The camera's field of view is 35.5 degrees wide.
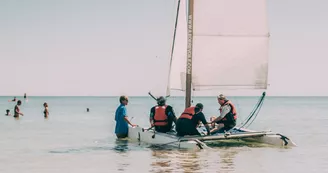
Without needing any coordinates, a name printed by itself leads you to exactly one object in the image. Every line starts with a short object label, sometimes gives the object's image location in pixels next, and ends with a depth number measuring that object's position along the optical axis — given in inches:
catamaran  768.9
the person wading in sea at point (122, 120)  805.2
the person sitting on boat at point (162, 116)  751.1
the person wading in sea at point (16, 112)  1734.7
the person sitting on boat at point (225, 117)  726.5
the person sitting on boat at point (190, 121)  692.7
